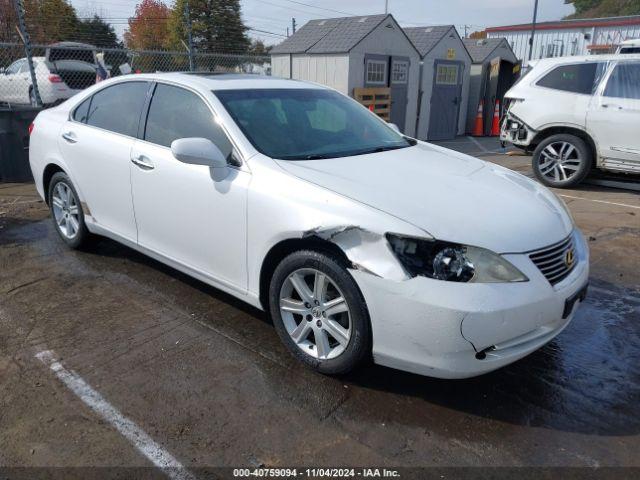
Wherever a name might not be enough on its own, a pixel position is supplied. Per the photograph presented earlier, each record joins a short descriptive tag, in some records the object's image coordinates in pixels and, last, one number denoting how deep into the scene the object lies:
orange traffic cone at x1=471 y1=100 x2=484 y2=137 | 16.28
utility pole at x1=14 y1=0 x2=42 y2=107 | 7.84
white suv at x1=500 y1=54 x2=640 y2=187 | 7.30
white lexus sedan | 2.46
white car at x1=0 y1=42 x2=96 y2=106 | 12.62
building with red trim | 35.28
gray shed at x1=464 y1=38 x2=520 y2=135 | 16.38
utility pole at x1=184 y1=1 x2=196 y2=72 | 9.75
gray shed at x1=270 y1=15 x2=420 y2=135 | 11.70
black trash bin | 7.63
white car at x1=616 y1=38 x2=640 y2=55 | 8.73
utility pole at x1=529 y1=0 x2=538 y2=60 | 27.02
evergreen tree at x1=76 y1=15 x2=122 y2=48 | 34.62
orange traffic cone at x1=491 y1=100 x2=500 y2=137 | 16.34
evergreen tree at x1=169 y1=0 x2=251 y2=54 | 39.41
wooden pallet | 11.83
